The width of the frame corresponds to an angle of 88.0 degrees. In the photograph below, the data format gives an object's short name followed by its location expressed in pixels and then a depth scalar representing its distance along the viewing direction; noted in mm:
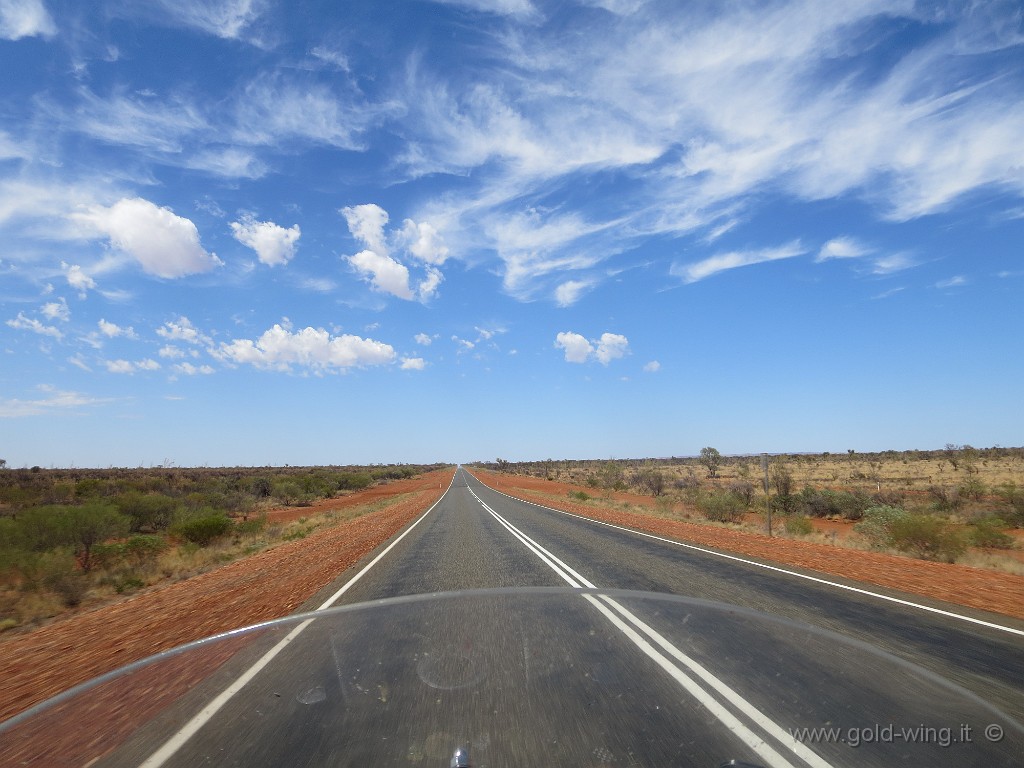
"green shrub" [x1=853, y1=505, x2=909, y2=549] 16109
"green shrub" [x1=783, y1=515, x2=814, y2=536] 19344
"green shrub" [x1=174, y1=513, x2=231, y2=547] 19422
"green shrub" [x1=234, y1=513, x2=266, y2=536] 22391
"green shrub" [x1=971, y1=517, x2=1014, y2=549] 17000
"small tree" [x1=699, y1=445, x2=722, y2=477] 78750
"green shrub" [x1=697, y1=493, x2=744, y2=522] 26380
